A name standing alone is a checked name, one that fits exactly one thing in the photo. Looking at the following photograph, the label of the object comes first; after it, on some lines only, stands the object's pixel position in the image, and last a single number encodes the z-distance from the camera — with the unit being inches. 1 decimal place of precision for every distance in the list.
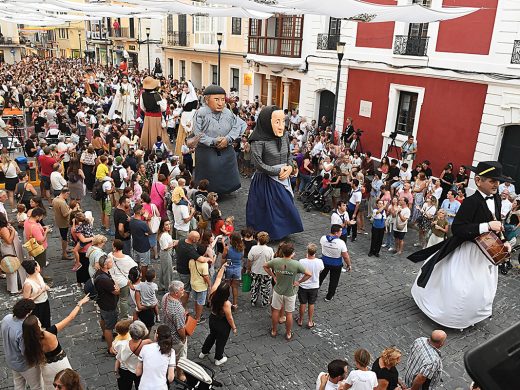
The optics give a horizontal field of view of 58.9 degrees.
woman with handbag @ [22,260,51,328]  215.3
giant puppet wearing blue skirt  371.2
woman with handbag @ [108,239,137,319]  237.5
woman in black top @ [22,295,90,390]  171.5
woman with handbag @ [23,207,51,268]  277.9
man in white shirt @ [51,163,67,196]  373.4
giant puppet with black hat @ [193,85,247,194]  443.2
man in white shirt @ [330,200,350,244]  330.0
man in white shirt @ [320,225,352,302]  272.8
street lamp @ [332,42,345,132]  516.4
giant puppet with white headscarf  554.0
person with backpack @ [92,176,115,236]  364.8
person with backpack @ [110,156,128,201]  390.3
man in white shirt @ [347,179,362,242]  382.9
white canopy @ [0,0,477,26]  303.3
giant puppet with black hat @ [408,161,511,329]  244.4
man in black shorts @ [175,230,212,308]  249.9
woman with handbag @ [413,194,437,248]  364.5
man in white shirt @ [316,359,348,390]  167.2
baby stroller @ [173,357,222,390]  190.5
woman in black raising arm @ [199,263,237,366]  211.3
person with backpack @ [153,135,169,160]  484.7
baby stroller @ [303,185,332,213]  453.2
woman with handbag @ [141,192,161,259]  306.1
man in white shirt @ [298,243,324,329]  249.0
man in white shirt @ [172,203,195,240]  325.7
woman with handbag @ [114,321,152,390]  178.9
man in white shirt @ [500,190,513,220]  361.2
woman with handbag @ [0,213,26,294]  266.7
